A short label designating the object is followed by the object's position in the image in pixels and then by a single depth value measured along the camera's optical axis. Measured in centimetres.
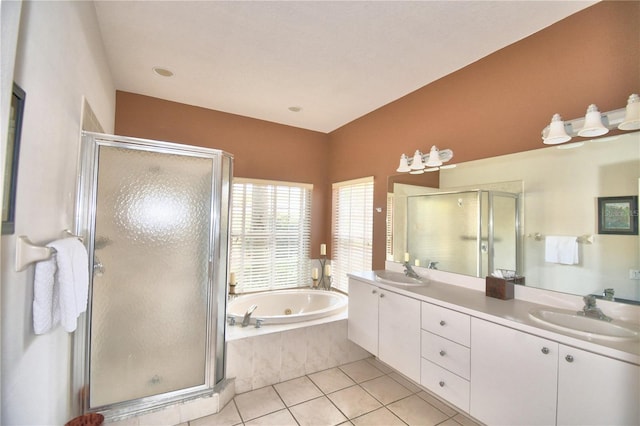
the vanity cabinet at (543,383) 114
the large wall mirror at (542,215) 153
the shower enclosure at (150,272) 183
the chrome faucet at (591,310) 148
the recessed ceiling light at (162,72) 248
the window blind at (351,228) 345
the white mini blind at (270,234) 359
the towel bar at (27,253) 92
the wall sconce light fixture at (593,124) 146
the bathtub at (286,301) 328
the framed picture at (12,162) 83
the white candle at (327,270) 390
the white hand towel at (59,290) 102
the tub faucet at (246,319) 258
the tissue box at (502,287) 190
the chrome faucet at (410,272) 259
